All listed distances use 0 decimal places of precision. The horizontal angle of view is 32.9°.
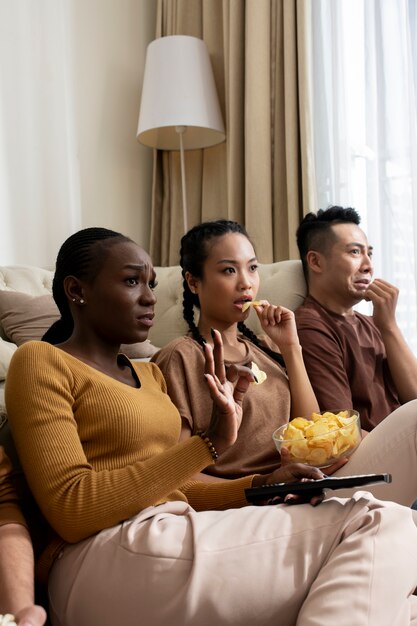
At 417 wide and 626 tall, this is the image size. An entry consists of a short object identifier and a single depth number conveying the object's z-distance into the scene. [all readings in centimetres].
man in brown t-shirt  184
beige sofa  201
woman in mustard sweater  98
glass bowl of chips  136
